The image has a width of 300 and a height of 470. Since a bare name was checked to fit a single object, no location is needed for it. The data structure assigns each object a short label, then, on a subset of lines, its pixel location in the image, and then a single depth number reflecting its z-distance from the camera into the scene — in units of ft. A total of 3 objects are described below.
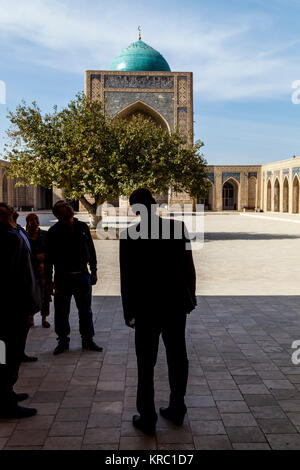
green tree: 43.21
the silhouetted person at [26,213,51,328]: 14.23
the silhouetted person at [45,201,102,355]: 12.28
